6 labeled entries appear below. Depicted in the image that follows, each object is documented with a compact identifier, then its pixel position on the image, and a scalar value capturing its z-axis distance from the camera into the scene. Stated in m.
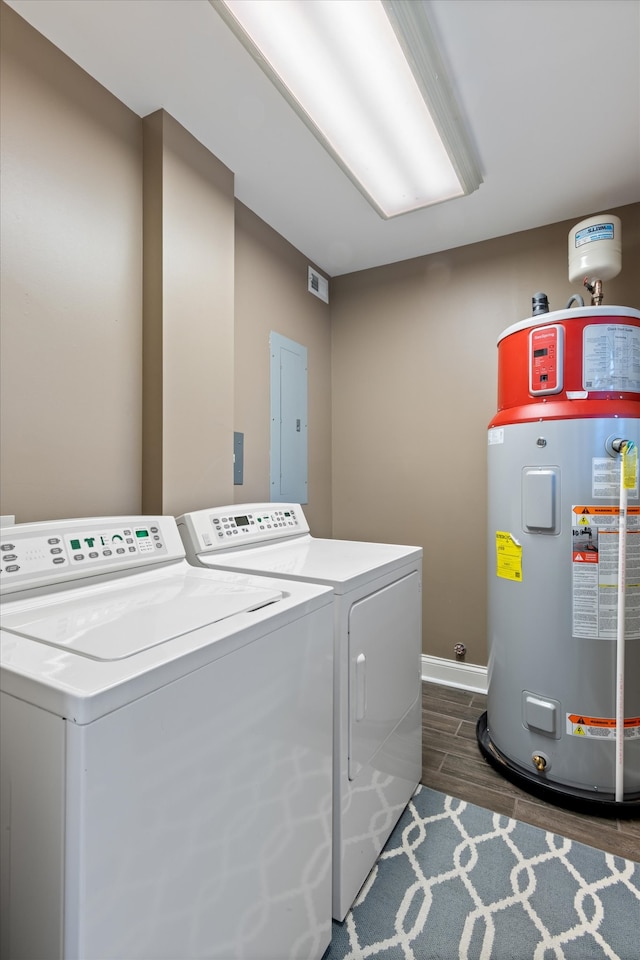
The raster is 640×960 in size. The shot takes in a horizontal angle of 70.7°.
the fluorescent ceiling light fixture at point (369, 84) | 1.26
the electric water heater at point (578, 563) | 1.63
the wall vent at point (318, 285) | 2.83
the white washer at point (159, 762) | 0.60
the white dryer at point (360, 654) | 1.22
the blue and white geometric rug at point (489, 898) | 1.18
